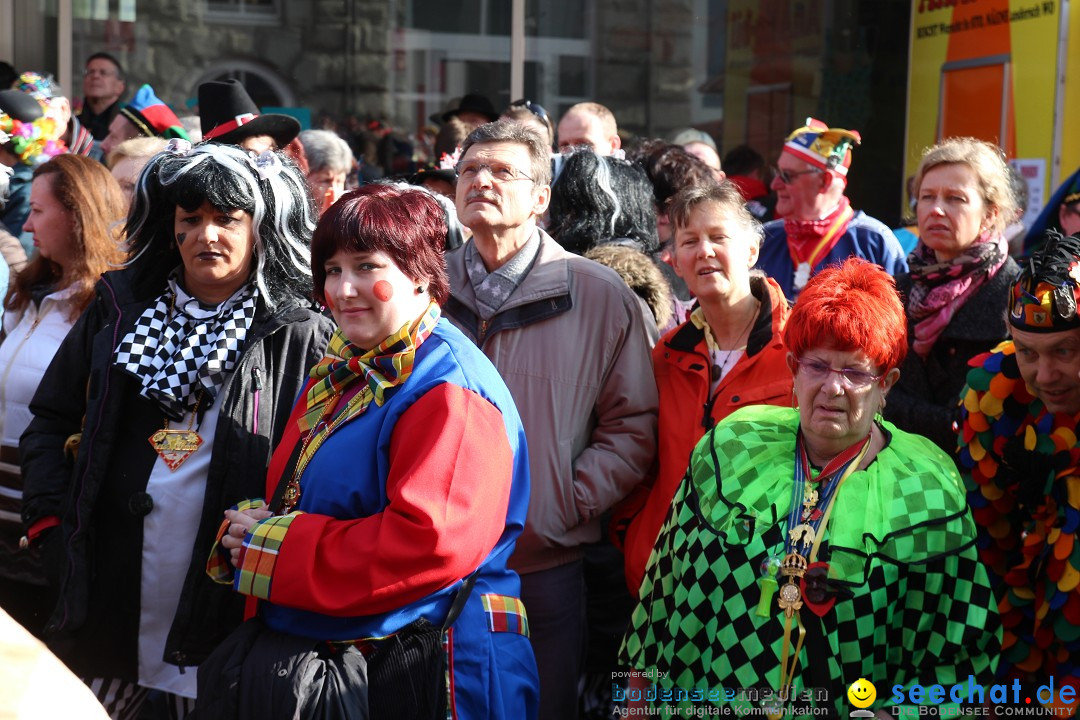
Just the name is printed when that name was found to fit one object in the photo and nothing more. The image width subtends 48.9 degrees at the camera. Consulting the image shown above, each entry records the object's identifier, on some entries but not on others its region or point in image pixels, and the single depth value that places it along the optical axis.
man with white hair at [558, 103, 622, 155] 6.04
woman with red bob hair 2.47
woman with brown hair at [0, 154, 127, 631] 4.03
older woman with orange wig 2.58
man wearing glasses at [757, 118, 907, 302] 5.24
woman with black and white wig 3.07
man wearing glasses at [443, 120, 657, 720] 3.53
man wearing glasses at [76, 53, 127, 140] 8.31
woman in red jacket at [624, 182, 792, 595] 3.52
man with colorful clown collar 2.91
